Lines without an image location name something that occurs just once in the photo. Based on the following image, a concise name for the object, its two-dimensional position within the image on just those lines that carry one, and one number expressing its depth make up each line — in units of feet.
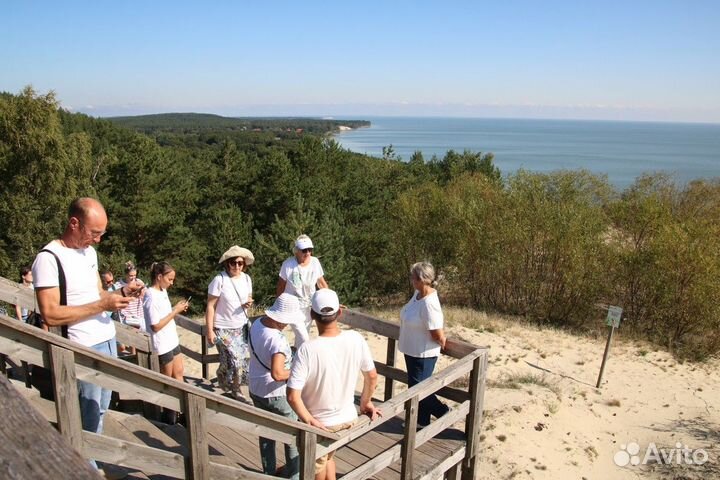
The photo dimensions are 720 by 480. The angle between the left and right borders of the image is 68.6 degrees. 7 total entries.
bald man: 9.87
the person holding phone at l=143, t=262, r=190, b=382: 16.07
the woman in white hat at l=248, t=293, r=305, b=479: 12.22
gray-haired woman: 15.28
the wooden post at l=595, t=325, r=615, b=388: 36.37
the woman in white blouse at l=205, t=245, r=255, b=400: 16.83
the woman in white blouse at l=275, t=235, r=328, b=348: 19.25
